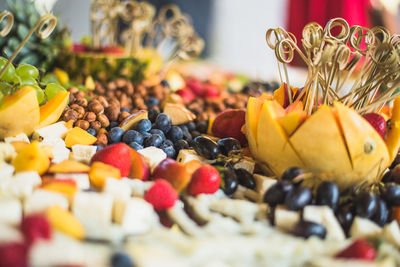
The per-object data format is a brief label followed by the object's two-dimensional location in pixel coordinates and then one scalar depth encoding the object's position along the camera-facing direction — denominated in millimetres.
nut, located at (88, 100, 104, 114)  687
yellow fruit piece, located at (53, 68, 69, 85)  894
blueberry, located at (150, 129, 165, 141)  679
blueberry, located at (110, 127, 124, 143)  663
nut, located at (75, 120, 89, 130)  665
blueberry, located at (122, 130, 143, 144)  657
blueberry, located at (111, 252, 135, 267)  477
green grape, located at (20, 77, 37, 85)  665
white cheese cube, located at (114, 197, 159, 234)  525
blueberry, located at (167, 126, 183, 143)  689
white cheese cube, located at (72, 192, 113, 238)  521
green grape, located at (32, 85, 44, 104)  659
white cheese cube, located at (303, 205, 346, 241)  541
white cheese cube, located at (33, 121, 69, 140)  634
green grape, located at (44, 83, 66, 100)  690
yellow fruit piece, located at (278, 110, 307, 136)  604
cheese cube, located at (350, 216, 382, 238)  546
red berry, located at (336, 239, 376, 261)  504
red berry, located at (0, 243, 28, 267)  465
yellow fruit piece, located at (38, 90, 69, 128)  652
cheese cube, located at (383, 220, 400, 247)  535
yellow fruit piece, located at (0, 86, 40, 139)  609
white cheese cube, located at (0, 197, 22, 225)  508
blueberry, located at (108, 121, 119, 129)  693
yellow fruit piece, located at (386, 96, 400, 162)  613
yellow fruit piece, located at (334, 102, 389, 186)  578
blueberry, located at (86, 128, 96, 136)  665
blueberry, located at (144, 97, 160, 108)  785
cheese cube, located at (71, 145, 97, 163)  620
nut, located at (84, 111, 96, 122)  677
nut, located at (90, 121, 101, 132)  672
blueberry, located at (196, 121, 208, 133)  738
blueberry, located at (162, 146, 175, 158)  657
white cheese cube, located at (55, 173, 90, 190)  560
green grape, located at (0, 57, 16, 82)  653
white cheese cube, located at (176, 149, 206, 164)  637
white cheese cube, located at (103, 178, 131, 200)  557
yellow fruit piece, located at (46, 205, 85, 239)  504
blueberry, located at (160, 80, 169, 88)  875
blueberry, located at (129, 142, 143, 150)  644
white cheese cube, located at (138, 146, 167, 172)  618
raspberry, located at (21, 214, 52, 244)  485
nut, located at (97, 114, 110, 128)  681
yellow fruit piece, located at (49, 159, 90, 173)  573
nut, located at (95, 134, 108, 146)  654
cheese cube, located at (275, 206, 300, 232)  547
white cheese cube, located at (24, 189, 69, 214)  520
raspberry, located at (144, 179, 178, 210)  560
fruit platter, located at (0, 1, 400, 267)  509
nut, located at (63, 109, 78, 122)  668
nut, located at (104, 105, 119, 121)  699
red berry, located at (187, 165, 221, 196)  580
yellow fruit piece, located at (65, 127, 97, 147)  644
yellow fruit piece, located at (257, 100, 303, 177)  605
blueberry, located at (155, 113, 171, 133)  689
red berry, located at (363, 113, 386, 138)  608
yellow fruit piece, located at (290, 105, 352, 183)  582
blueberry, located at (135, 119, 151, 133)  677
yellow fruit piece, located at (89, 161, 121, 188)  568
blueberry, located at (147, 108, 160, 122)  717
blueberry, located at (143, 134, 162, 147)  658
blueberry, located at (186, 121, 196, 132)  727
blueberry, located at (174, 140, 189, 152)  675
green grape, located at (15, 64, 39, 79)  677
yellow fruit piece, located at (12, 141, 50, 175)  569
